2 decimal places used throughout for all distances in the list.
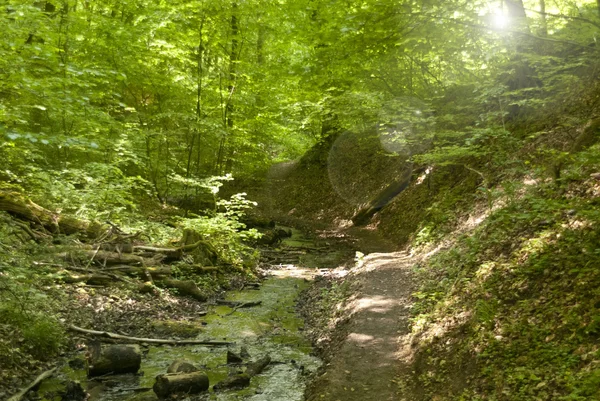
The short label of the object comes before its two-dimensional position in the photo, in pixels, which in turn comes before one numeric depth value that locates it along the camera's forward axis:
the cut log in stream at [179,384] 5.99
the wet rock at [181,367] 6.44
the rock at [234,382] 6.41
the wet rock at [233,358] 7.30
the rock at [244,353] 7.51
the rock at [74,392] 5.71
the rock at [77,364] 6.55
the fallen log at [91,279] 8.64
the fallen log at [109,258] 9.27
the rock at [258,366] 6.95
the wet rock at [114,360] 6.46
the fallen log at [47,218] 9.19
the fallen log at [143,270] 9.95
